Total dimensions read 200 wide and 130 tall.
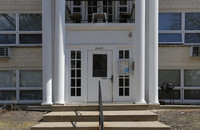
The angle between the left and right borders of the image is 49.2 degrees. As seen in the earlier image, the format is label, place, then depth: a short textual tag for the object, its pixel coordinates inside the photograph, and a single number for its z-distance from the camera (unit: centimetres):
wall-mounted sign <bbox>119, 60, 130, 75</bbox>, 855
